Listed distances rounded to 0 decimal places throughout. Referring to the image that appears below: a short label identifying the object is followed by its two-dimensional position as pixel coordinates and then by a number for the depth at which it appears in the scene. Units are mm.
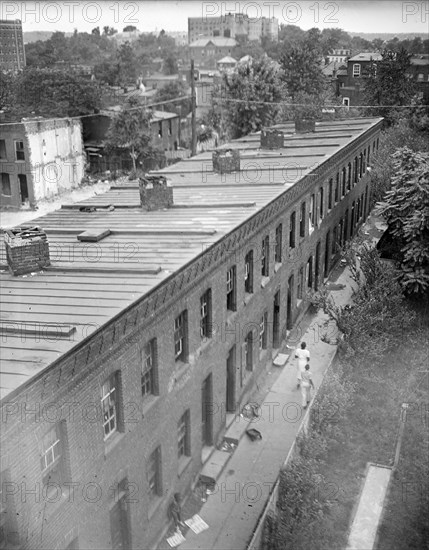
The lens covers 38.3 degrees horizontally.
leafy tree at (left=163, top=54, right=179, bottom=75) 129625
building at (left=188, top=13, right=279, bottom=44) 136675
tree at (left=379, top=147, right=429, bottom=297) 24594
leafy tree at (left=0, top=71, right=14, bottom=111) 55769
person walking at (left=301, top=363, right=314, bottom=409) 20781
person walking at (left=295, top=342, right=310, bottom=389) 21047
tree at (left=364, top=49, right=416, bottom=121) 50312
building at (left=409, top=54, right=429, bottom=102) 51844
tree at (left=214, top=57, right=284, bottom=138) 57781
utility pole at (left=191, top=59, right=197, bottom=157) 40759
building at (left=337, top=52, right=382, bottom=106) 53034
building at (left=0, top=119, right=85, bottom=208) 47188
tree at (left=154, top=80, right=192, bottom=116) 80125
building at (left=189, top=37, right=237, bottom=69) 138625
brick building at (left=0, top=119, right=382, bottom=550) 10664
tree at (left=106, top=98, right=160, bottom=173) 55438
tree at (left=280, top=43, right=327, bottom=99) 64250
